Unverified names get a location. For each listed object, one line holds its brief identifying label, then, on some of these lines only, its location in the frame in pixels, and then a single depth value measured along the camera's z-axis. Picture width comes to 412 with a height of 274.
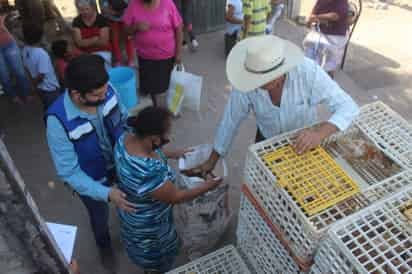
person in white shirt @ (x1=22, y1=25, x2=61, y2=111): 3.79
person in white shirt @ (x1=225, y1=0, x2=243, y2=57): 4.86
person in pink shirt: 3.65
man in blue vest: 1.98
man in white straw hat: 1.92
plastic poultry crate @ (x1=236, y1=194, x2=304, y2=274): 1.79
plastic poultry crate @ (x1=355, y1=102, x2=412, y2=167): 1.85
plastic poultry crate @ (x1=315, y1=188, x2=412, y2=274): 1.35
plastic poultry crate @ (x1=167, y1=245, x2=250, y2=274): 2.34
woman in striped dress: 1.92
